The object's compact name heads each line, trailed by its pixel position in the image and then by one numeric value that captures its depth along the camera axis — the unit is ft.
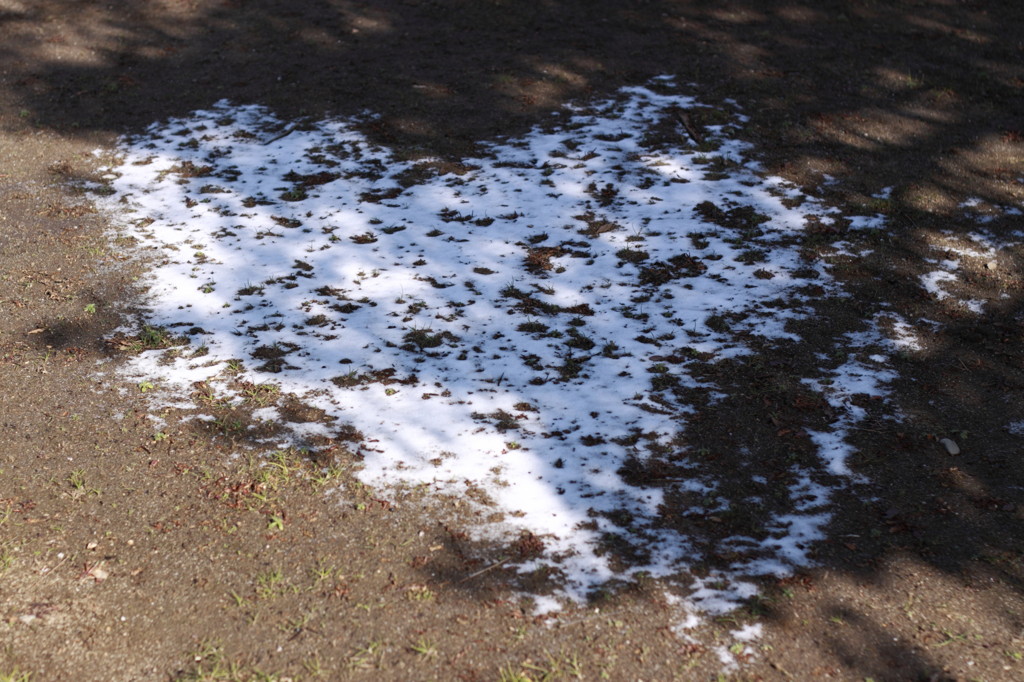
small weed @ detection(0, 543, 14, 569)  14.66
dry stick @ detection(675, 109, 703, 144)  32.89
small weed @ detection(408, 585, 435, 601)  14.28
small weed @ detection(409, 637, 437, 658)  13.18
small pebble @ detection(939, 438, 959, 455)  17.54
